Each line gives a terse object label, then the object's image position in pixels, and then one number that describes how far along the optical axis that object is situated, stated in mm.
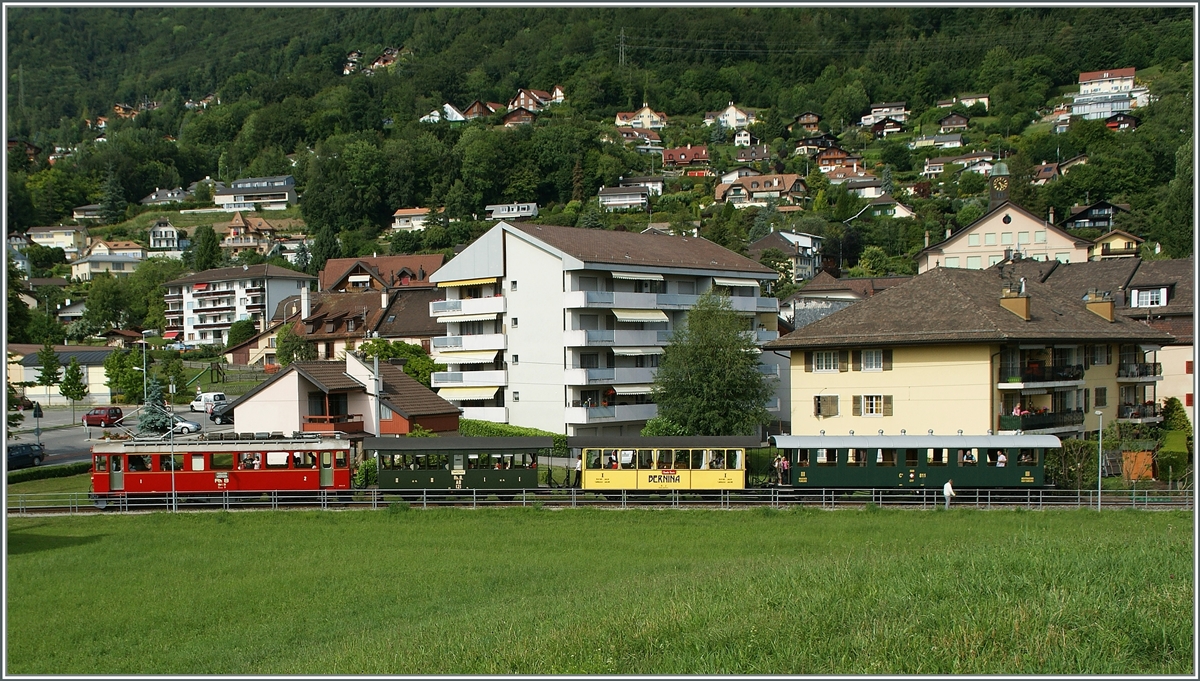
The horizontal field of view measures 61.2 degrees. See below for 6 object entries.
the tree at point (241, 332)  95750
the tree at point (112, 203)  161125
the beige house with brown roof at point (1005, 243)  79750
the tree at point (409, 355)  58250
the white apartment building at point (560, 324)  51594
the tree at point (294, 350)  74000
